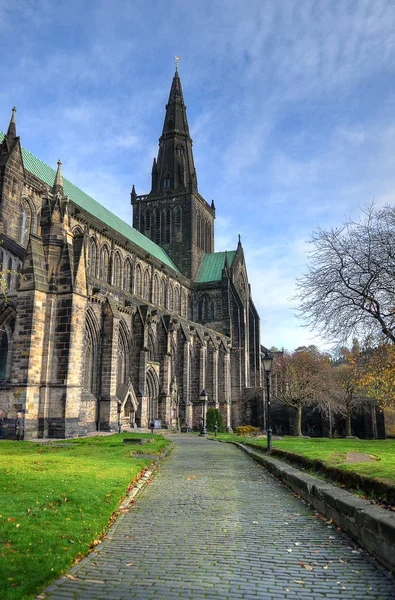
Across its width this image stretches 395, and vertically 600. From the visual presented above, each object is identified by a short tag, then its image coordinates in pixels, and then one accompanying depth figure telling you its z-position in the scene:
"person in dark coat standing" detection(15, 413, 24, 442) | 20.20
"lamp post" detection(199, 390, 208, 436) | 33.74
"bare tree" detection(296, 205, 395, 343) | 13.57
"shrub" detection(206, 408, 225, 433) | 43.75
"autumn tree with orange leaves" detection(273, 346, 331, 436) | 43.66
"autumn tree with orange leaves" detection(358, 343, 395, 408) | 13.75
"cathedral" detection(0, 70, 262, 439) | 22.23
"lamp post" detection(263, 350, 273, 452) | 18.39
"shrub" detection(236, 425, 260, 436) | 36.03
